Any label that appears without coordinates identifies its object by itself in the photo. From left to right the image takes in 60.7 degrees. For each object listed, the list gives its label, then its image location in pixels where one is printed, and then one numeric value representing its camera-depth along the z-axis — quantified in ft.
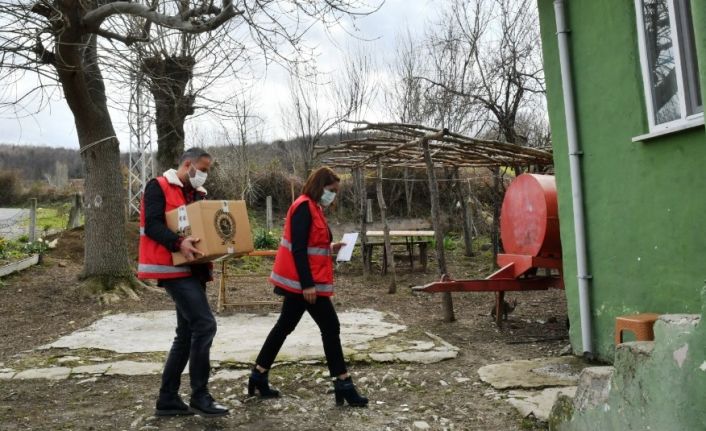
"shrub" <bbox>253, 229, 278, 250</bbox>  56.44
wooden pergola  27.78
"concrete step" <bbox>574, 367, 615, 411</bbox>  10.45
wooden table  45.62
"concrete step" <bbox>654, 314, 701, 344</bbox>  8.52
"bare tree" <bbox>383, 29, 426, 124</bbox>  70.49
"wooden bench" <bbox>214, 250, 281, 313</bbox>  30.57
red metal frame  23.63
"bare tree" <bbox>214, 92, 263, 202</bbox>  80.48
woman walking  14.61
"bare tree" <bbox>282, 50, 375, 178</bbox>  69.77
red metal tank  23.36
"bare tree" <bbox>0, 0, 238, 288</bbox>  27.48
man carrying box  13.50
